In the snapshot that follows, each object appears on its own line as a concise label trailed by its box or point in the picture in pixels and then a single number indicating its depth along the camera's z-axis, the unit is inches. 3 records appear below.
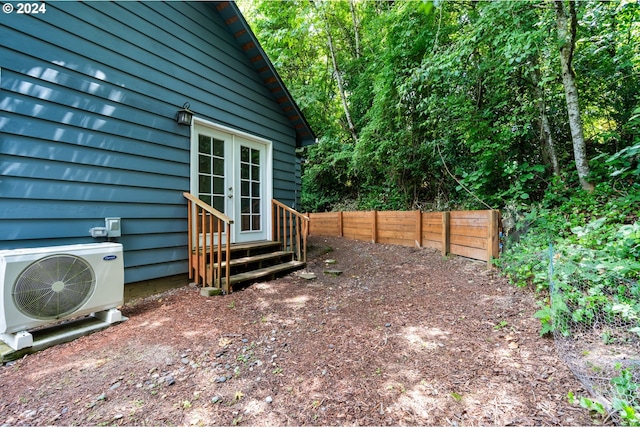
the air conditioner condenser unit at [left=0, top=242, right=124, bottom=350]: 78.7
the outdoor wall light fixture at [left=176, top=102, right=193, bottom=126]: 142.8
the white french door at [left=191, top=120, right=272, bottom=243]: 158.2
